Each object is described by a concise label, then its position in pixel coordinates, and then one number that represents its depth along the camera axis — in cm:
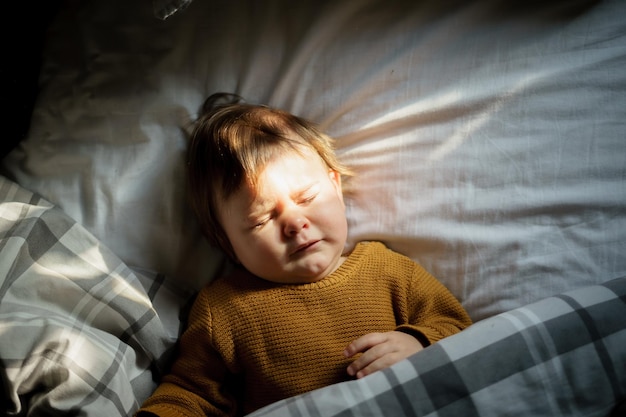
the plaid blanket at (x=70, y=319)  85
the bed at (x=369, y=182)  81
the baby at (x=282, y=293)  93
